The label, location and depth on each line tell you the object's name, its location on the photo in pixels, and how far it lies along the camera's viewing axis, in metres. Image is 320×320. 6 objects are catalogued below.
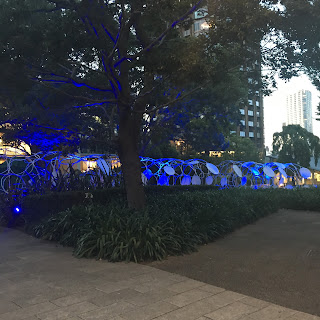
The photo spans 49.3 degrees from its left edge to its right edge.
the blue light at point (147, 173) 19.42
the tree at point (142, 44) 7.89
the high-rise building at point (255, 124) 99.06
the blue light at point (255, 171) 24.20
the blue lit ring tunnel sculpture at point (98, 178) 12.09
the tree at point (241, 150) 44.16
